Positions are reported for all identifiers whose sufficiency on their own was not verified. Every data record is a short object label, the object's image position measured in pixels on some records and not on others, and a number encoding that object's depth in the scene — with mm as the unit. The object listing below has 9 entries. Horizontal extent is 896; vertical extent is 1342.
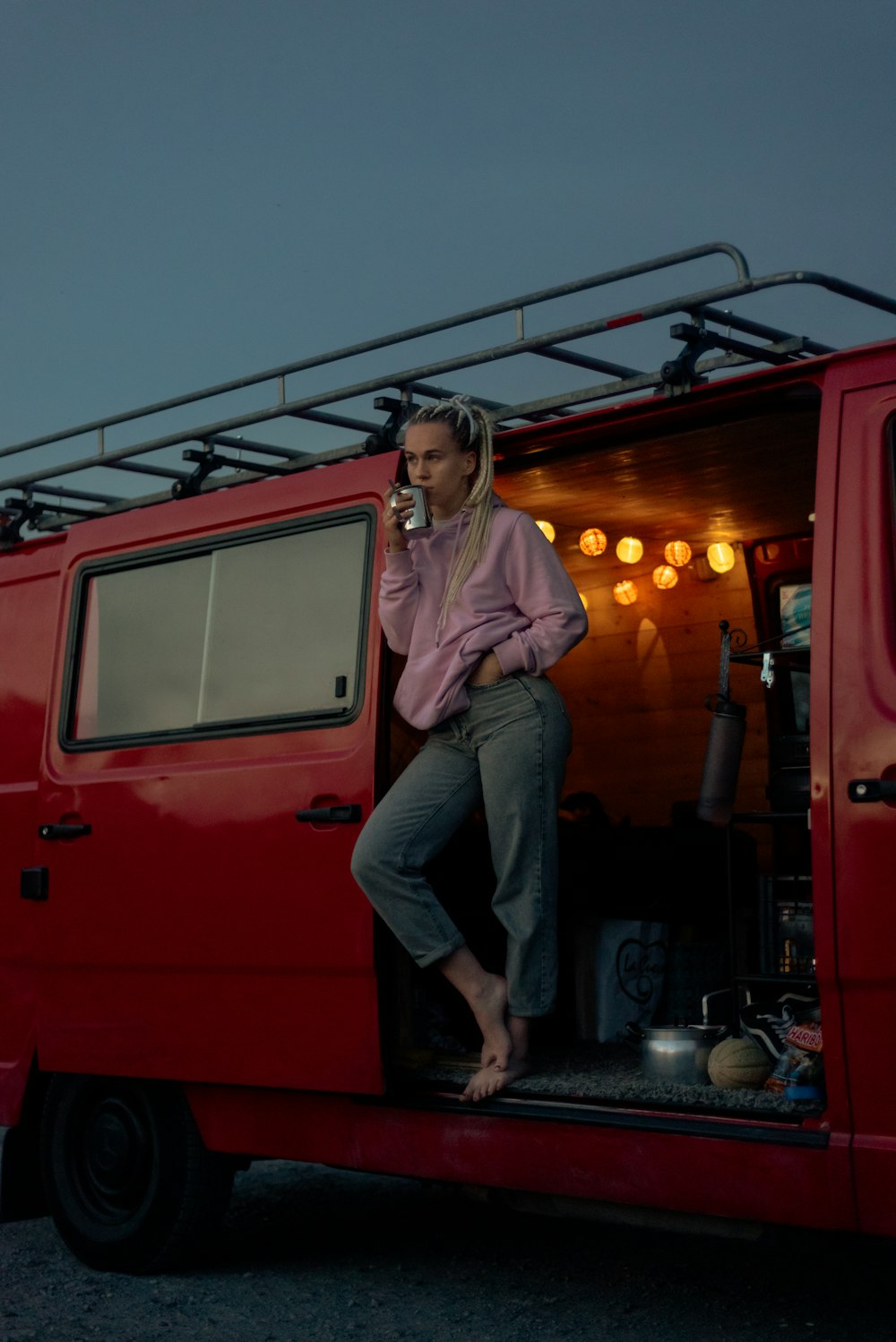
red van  3818
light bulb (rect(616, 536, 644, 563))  6910
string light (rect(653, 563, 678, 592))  7043
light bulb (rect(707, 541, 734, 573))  6871
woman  4441
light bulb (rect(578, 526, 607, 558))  6863
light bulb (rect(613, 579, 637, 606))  7148
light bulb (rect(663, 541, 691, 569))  6898
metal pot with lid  4426
